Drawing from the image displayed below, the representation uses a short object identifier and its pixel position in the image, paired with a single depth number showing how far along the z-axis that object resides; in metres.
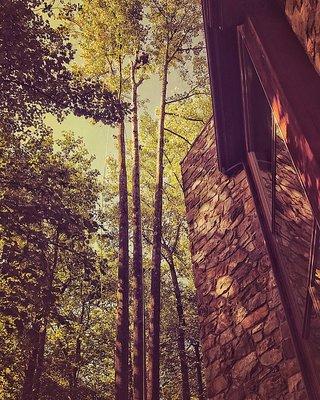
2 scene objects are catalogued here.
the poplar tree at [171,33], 12.78
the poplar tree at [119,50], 10.13
